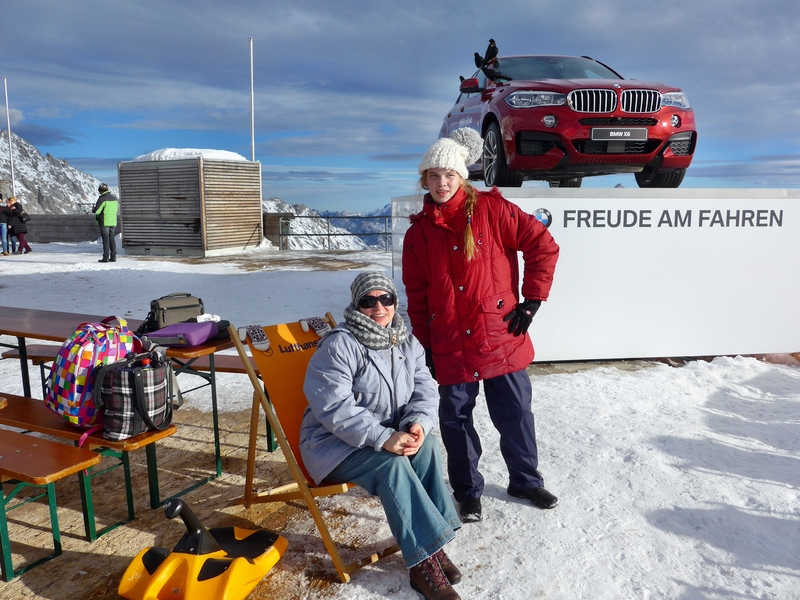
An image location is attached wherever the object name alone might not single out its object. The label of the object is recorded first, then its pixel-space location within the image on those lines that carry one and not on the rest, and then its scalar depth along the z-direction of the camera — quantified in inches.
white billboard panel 223.8
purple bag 135.6
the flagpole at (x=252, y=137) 847.1
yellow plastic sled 92.8
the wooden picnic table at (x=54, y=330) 136.3
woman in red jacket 117.0
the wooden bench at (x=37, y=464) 99.1
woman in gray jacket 96.7
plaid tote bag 110.8
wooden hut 663.1
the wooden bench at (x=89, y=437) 112.3
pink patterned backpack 113.0
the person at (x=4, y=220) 671.8
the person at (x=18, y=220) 679.1
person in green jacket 574.6
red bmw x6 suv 225.5
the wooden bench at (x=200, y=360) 162.6
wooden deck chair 107.4
